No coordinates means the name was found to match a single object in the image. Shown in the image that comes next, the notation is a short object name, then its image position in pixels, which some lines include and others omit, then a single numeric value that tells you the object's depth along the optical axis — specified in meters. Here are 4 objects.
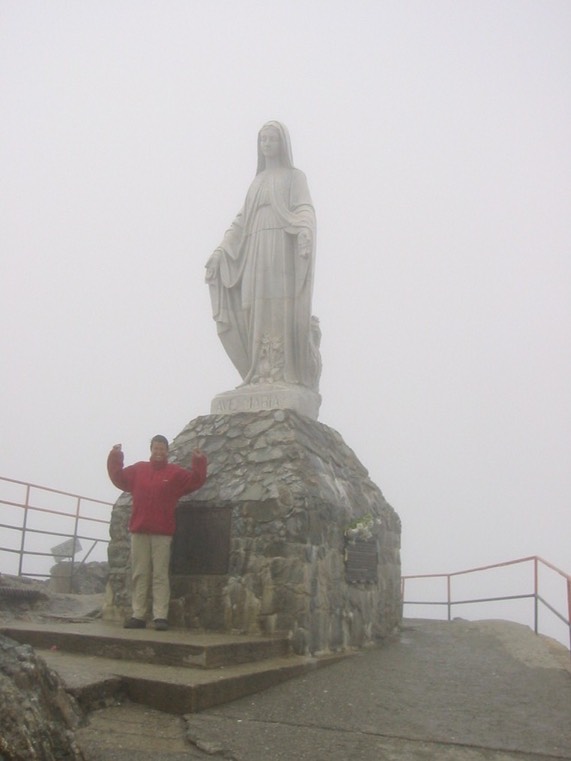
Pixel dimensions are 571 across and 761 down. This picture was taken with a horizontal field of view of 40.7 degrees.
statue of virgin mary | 8.02
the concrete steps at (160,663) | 4.31
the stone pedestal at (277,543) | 6.16
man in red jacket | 6.14
